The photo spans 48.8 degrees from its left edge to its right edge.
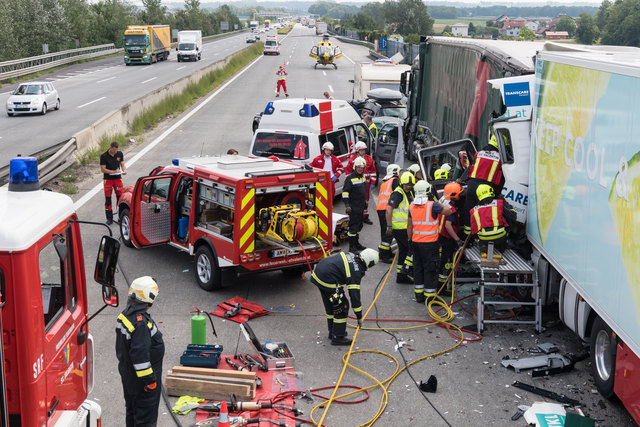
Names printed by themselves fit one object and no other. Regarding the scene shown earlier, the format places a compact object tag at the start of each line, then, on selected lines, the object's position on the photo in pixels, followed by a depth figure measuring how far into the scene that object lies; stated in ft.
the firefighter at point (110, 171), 47.85
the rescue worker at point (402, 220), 38.52
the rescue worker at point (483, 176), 35.88
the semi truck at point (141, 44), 192.24
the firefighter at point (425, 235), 34.83
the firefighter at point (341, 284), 30.66
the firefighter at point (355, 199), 43.73
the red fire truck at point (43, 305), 13.71
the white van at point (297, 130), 50.29
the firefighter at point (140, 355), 21.20
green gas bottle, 28.81
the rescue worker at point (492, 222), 32.91
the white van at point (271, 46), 258.78
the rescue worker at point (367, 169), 47.75
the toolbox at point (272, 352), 27.91
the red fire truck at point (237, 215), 34.65
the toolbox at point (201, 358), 27.45
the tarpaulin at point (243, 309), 33.17
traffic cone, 20.71
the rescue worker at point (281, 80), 120.63
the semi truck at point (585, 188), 20.92
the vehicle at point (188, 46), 206.69
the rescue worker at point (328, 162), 48.88
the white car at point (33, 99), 101.14
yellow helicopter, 200.85
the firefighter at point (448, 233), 36.70
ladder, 31.53
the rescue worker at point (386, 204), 41.52
